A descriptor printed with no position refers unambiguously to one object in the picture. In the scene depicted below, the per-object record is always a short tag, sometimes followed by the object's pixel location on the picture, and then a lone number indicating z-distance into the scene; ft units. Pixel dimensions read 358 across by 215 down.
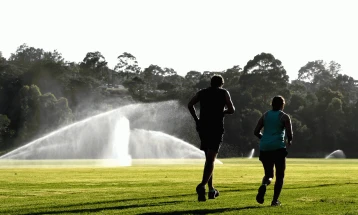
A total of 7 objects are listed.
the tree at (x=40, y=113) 345.10
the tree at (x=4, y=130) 349.00
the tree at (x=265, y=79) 480.23
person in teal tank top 47.29
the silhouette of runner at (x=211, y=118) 48.85
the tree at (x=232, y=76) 516.24
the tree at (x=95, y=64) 623.77
